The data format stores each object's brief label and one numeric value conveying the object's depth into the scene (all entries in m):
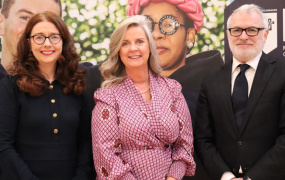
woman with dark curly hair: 2.20
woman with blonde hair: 2.24
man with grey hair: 2.33
